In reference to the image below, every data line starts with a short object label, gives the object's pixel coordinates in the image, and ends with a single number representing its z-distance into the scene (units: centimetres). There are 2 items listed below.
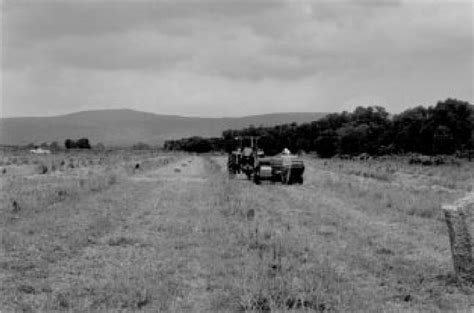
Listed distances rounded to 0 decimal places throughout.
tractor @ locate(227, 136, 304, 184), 2703
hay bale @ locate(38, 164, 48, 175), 3345
